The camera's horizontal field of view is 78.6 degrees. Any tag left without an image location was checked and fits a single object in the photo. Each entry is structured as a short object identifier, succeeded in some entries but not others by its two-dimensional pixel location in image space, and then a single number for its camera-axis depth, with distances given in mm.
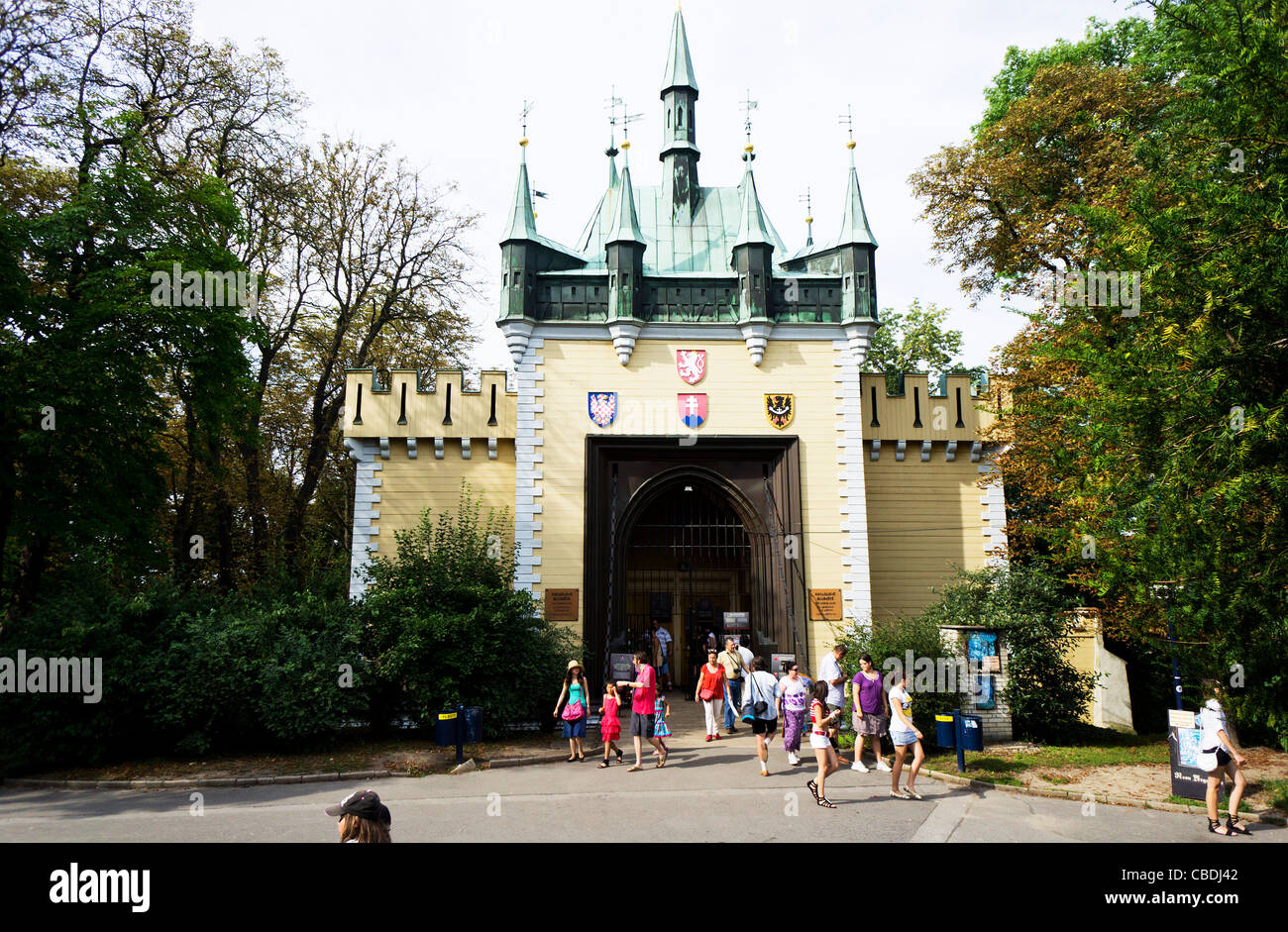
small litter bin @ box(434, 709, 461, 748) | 12959
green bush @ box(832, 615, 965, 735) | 12828
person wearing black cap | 4531
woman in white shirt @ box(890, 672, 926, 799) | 9812
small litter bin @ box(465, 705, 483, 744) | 13391
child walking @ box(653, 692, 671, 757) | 12281
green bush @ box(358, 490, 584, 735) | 14000
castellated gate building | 17609
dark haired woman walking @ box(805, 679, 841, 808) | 9539
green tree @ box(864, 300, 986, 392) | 30938
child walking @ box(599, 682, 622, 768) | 12122
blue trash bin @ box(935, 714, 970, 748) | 11938
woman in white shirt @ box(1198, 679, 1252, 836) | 8531
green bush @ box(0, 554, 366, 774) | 12258
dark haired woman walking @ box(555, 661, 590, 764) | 12500
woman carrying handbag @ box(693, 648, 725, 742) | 13938
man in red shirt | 11914
